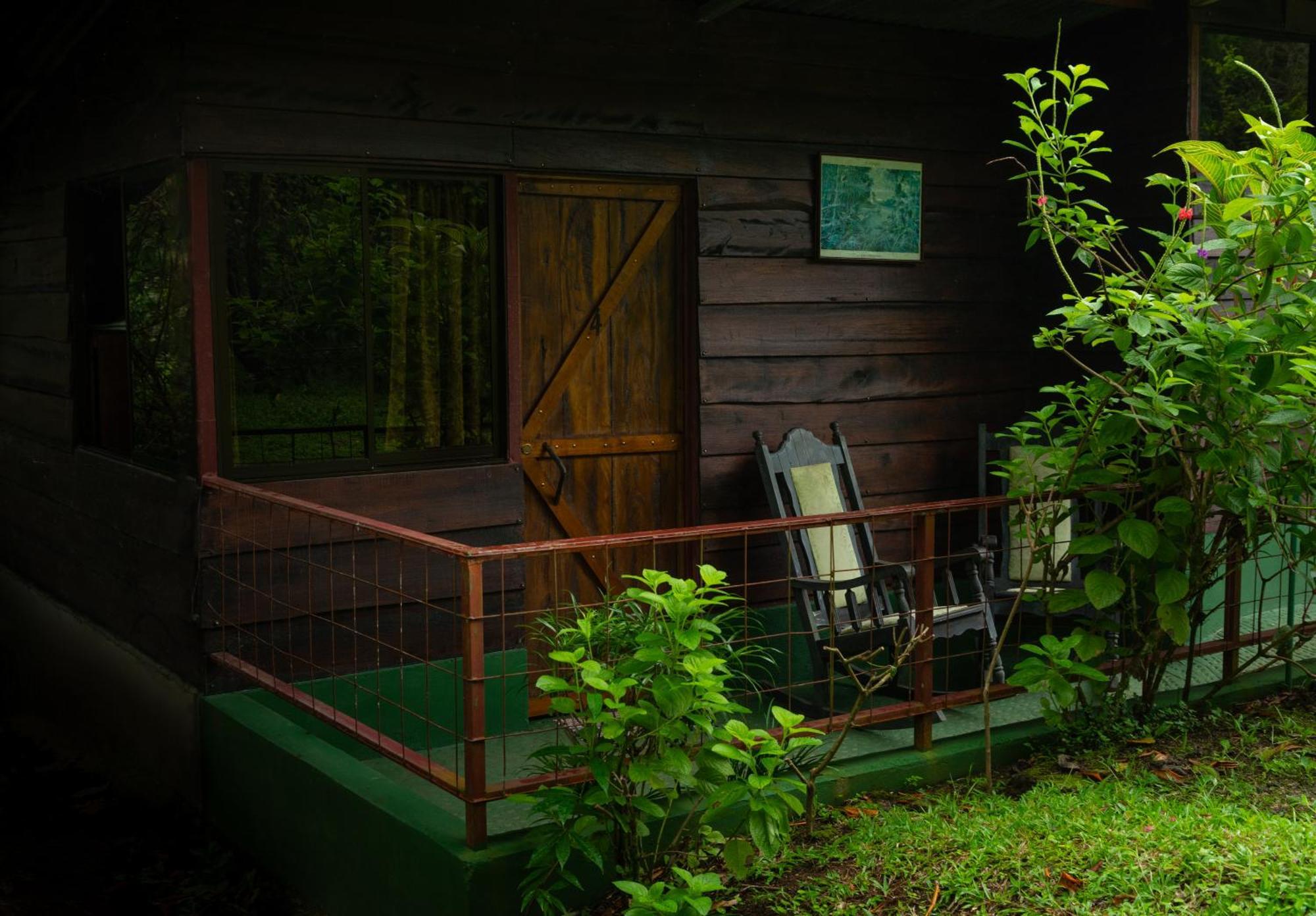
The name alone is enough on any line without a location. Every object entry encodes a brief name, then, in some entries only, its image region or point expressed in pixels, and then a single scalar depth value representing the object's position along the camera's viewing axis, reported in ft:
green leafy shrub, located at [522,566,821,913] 11.85
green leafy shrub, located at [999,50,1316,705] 14.53
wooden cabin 17.43
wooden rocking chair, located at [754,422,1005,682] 18.37
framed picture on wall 21.66
